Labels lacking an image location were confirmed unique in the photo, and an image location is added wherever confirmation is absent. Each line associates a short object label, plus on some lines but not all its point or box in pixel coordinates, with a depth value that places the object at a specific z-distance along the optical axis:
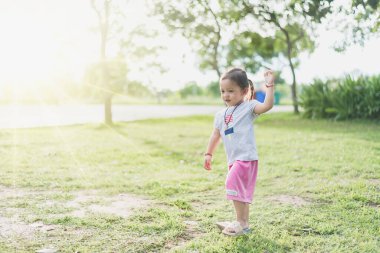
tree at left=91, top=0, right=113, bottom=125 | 14.27
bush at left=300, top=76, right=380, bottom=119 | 13.97
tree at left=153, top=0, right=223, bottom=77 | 18.33
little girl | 3.76
